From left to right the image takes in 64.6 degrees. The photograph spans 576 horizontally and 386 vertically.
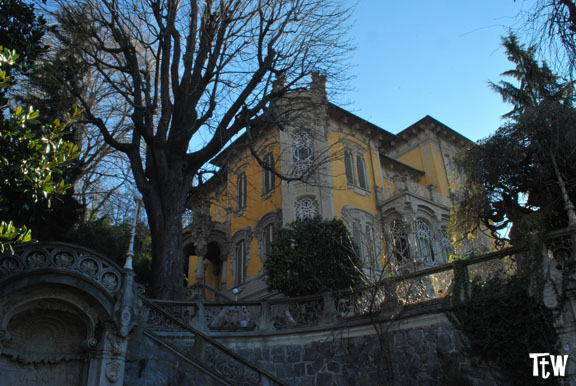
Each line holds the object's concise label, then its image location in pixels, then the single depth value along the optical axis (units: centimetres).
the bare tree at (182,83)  1291
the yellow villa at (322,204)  2036
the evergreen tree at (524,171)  985
